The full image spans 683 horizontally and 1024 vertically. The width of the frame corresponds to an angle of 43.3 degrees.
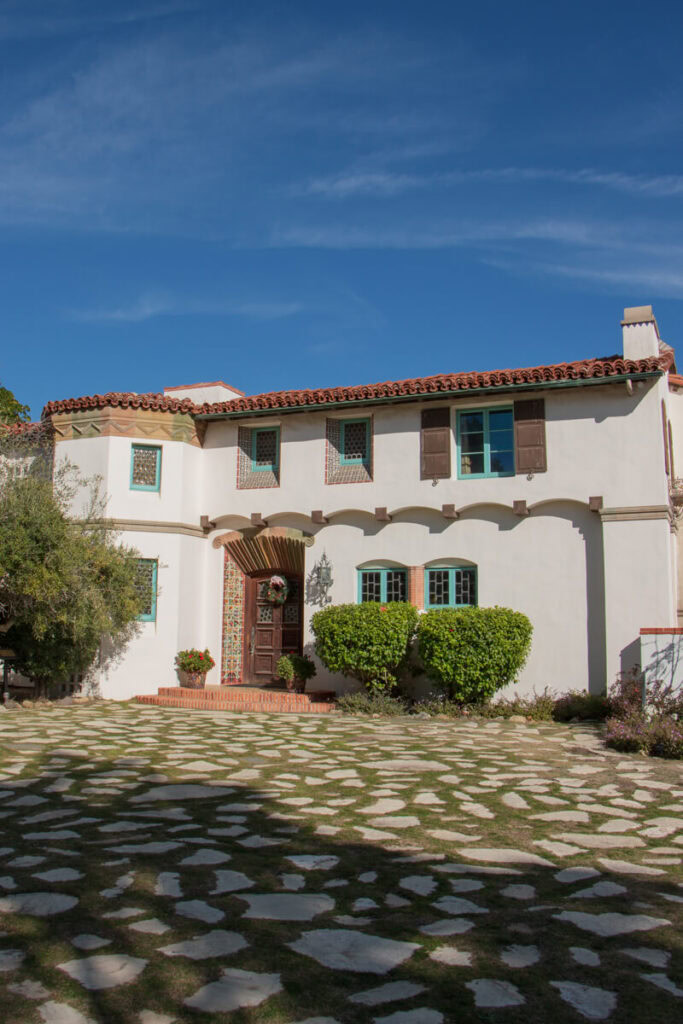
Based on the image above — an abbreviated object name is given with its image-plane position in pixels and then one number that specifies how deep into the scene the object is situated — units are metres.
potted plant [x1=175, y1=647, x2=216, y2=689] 16.53
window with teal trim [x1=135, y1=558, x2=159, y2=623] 16.72
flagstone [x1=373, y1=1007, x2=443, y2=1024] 3.13
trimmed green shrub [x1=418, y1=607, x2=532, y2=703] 13.91
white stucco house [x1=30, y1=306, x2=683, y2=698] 14.41
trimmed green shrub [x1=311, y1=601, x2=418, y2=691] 14.54
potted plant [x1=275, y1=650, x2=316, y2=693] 16.02
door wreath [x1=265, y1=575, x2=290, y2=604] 17.33
